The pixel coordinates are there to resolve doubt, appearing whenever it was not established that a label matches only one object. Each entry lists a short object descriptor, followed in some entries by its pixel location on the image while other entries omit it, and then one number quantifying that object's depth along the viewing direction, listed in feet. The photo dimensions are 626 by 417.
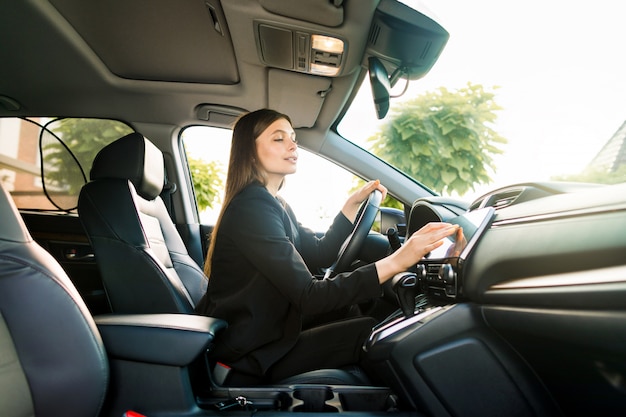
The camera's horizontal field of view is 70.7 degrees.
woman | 3.96
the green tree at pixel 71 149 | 9.35
